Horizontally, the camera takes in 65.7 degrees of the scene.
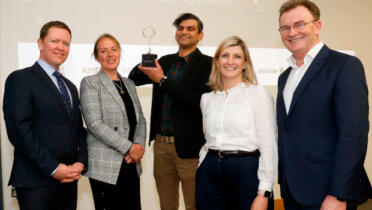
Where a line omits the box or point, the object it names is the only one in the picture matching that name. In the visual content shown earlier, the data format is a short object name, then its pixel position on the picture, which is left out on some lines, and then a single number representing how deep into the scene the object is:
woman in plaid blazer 1.91
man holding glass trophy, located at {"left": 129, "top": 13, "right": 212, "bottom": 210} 2.15
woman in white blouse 1.54
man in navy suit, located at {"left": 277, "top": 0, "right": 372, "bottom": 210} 1.29
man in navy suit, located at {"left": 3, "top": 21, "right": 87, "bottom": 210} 1.64
